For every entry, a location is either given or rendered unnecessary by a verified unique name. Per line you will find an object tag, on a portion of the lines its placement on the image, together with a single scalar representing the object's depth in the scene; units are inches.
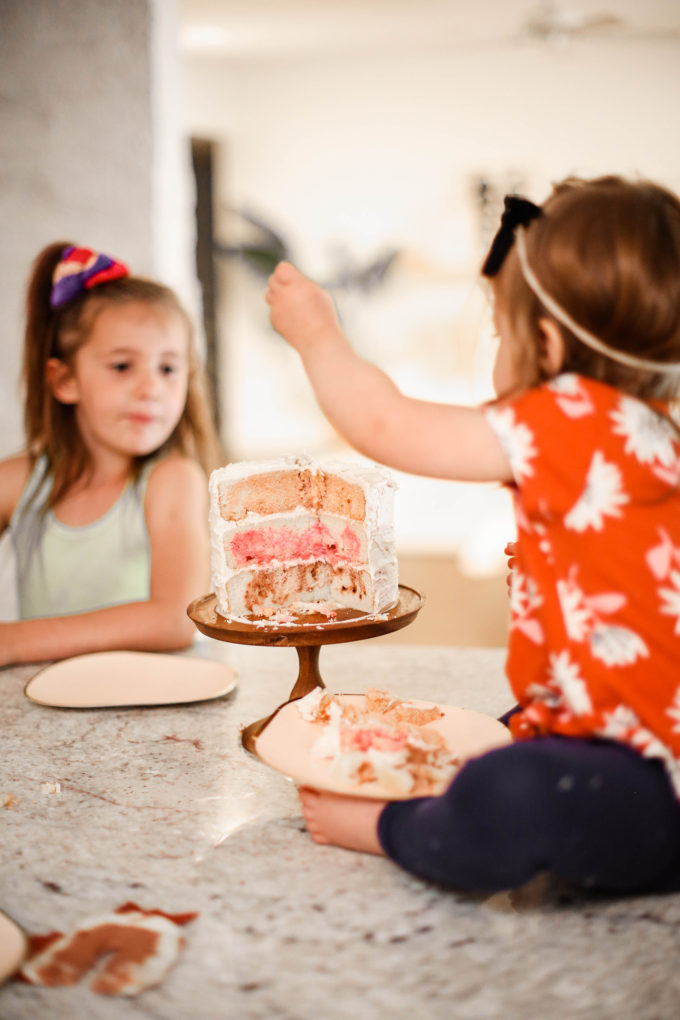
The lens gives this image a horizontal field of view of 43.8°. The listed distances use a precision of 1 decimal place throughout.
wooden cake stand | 47.7
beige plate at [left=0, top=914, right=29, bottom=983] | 29.8
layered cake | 55.0
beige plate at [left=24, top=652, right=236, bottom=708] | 56.6
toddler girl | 32.7
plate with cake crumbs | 37.5
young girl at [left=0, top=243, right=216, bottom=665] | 74.4
